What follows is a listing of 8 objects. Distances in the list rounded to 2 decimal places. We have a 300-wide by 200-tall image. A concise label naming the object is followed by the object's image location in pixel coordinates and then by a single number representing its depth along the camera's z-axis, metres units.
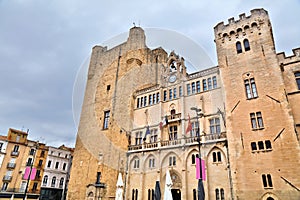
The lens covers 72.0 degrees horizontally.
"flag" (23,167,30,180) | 20.41
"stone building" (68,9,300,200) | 16.31
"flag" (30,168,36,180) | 20.84
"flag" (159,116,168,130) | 23.83
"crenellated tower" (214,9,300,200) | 15.38
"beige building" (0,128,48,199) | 34.81
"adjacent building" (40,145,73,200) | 40.63
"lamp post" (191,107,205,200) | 15.46
